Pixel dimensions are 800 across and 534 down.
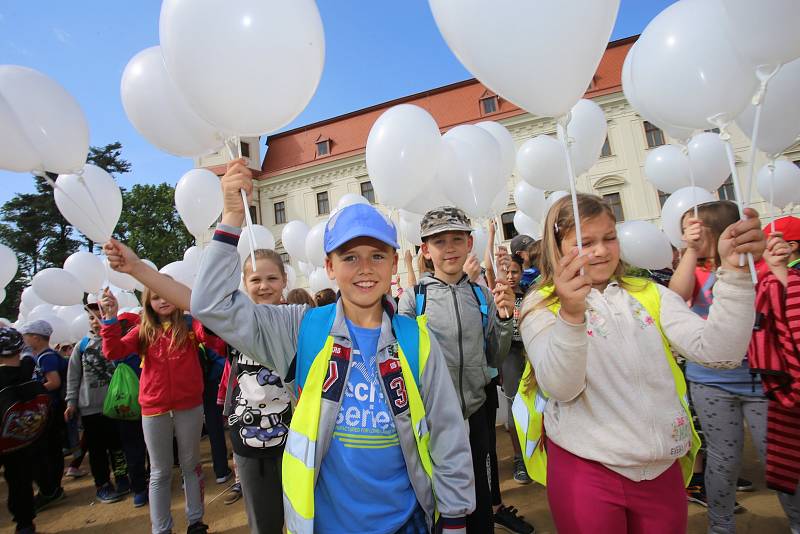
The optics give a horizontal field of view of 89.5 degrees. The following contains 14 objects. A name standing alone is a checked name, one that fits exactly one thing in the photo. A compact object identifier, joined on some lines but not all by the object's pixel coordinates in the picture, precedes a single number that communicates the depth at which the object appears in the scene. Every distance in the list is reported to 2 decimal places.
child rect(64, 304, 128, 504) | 4.31
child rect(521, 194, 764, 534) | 1.30
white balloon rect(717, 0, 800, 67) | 1.41
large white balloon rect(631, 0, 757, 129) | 1.73
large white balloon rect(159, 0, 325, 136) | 1.62
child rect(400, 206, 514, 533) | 2.36
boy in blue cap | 1.27
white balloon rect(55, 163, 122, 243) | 2.90
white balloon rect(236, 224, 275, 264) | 6.06
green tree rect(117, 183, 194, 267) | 26.16
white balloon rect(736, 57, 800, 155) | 2.13
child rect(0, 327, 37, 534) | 3.40
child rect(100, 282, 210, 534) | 2.90
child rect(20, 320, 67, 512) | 3.71
